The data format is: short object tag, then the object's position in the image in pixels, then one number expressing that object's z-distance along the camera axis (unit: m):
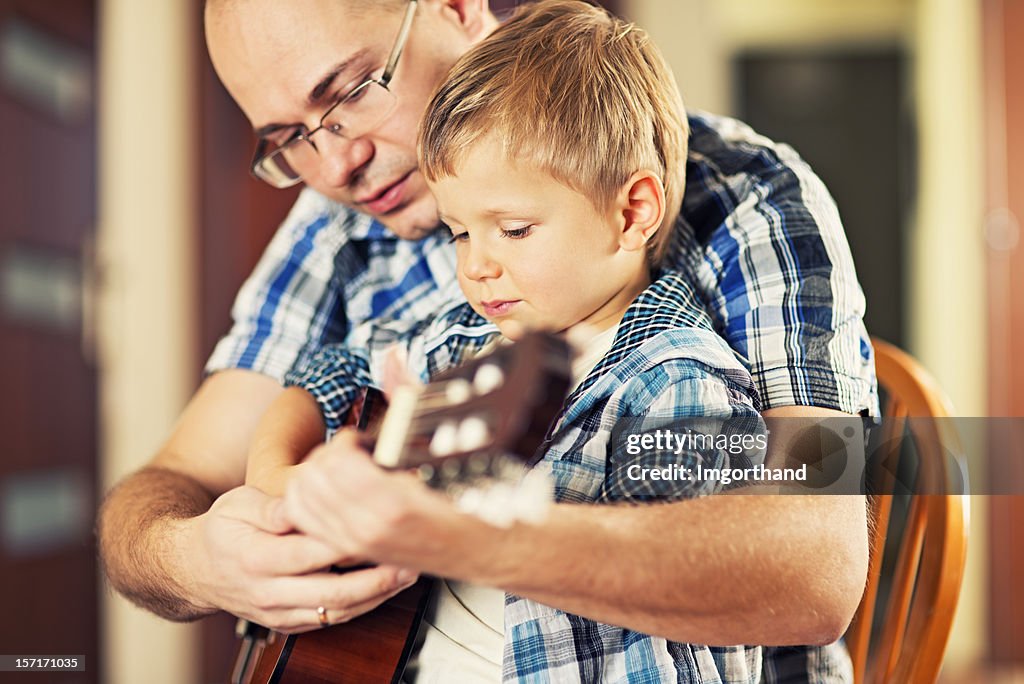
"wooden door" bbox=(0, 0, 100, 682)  2.17
